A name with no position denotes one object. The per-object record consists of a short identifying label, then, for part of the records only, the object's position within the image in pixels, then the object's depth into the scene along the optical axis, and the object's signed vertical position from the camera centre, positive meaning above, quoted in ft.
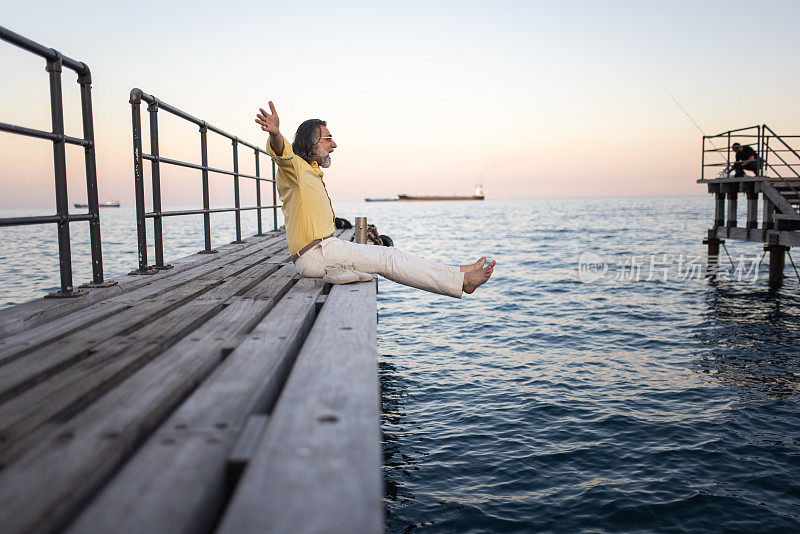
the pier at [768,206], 39.29 +0.90
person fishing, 46.29 +4.98
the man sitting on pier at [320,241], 11.48 -0.31
